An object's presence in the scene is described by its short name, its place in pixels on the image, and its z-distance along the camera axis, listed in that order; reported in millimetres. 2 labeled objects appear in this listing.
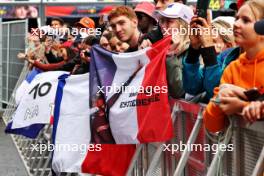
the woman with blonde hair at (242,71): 3852
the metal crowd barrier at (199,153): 3889
